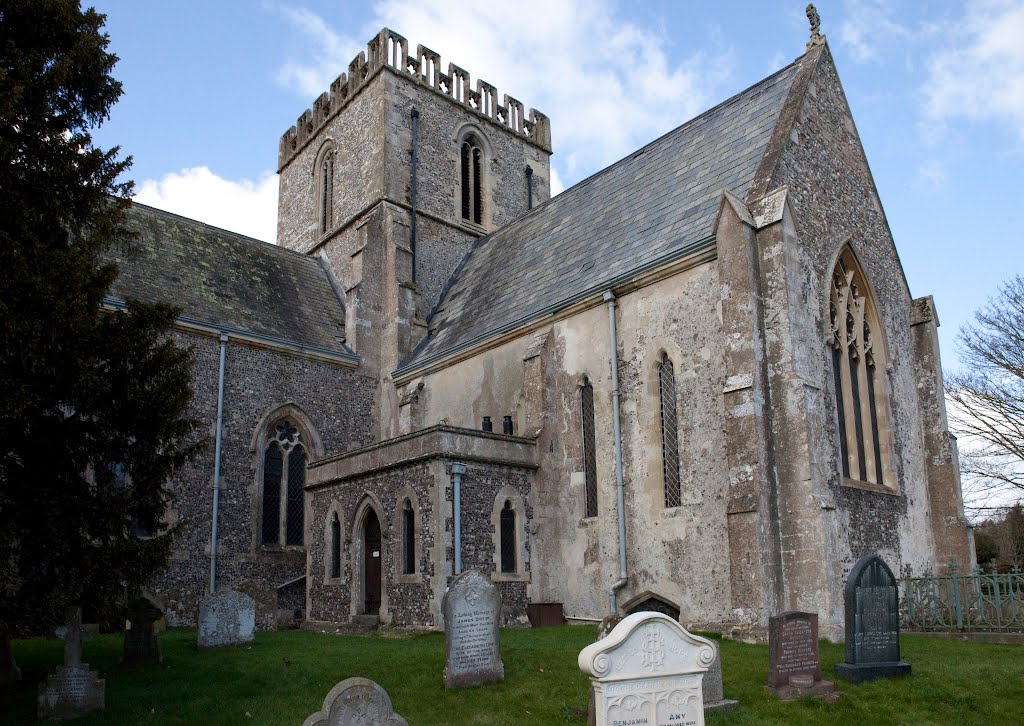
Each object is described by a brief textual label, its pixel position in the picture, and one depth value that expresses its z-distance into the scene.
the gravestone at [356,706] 6.22
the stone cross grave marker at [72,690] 9.40
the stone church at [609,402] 14.66
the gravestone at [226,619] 14.13
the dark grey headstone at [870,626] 10.31
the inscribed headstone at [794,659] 9.48
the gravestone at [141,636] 12.21
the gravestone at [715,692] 8.90
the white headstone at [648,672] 6.66
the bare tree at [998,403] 24.92
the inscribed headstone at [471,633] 10.30
